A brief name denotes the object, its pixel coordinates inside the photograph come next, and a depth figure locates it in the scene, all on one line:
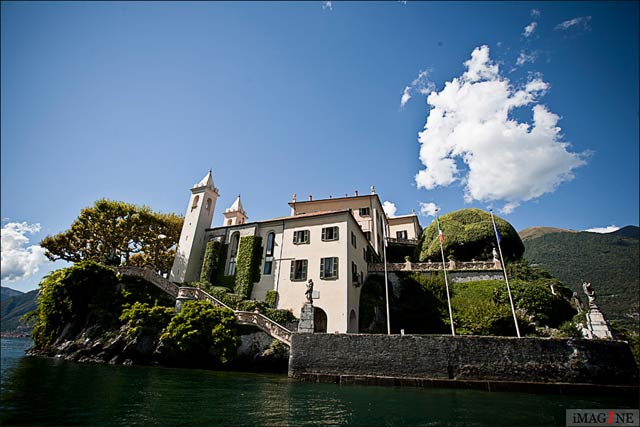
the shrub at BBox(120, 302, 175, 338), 22.09
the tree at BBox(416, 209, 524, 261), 31.72
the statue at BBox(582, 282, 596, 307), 17.00
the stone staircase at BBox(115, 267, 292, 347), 21.03
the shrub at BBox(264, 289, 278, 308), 26.47
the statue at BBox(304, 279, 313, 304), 19.83
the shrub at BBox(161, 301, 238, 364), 20.17
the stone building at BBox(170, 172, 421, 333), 24.98
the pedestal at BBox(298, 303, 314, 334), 18.95
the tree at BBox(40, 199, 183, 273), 32.91
